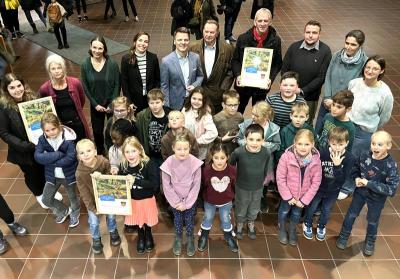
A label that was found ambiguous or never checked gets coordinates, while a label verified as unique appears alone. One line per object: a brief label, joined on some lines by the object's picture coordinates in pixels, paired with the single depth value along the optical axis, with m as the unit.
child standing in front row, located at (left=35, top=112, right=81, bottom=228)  3.22
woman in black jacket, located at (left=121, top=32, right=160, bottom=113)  3.83
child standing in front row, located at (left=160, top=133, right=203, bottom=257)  3.03
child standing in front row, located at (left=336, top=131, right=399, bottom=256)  2.97
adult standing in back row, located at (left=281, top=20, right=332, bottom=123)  3.86
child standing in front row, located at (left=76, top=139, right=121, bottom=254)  3.03
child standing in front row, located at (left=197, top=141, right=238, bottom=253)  3.05
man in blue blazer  3.74
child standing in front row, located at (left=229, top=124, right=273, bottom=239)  3.08
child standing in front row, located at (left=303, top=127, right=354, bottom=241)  3.06
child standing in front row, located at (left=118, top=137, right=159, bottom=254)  3.02
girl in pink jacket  3.07
